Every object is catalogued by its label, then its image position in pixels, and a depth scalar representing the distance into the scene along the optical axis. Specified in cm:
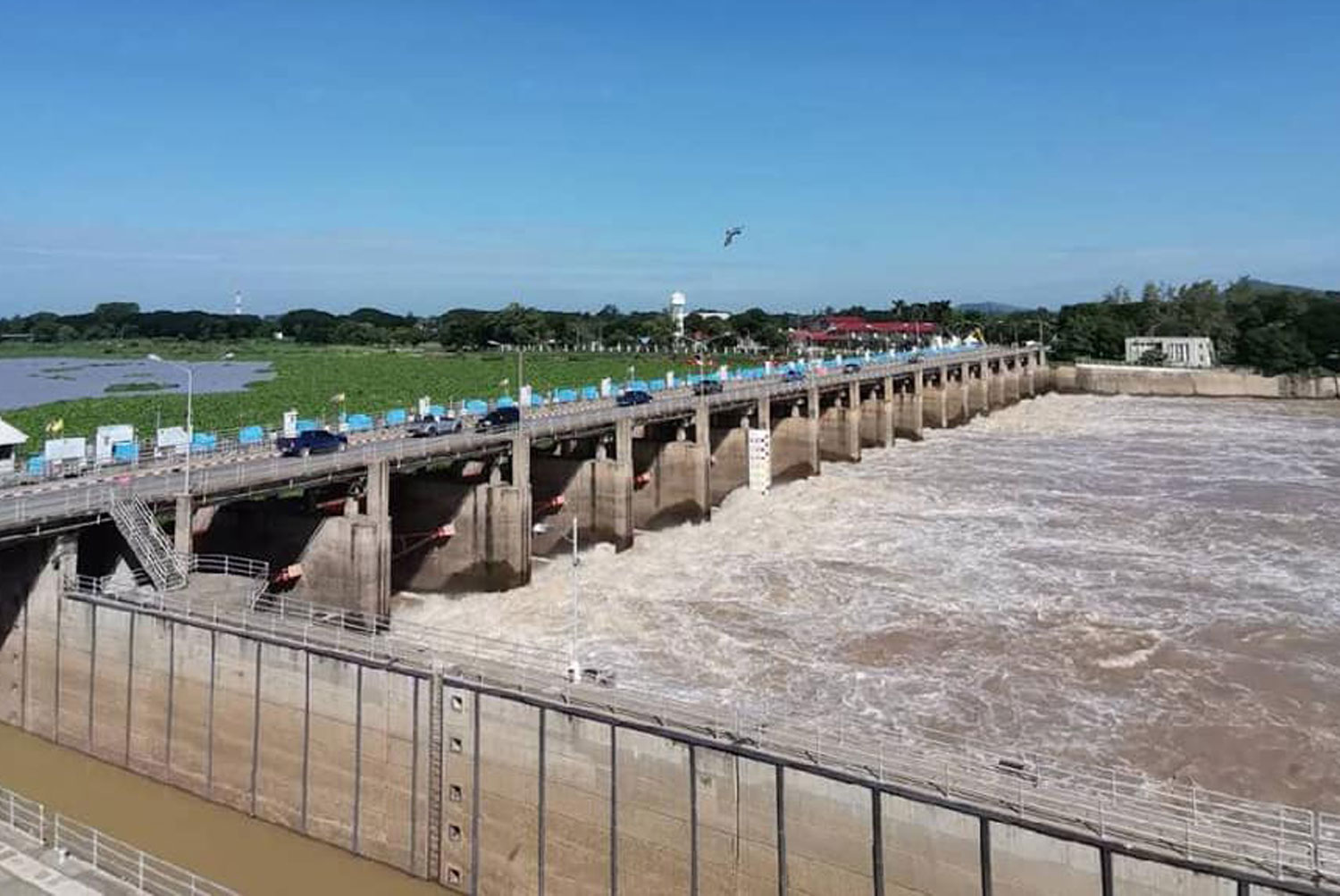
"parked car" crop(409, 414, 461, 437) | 5538
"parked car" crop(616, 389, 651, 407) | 7031
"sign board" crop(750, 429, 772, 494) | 6812
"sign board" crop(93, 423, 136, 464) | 4288
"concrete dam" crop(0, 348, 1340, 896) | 1716
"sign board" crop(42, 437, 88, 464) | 4053
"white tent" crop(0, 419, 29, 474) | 3888
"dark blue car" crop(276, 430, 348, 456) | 4500
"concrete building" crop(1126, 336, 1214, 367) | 17525
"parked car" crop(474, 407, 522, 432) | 5388
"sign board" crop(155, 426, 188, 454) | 4497
